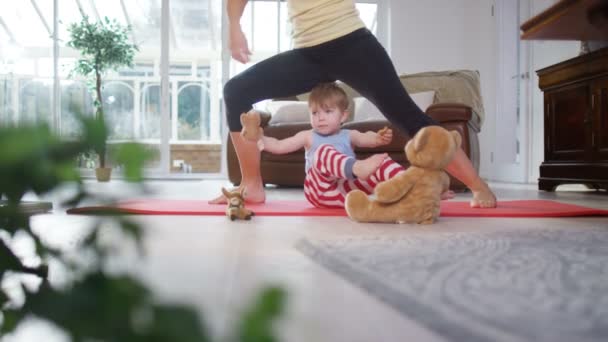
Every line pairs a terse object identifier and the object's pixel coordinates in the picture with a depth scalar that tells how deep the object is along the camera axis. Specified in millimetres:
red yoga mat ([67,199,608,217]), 2045
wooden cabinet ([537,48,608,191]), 3553
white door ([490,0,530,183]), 5926
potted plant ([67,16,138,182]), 6320
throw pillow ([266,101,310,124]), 4332
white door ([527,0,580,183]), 5156
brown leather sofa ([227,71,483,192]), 3748
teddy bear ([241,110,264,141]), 2238
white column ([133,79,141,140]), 6617
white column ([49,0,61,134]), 6570
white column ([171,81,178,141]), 7043
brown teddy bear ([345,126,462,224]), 1757
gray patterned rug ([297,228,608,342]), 583
